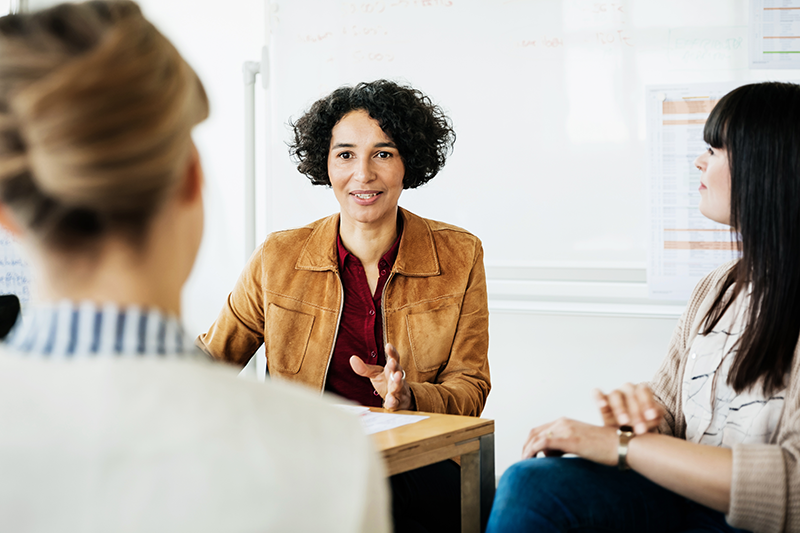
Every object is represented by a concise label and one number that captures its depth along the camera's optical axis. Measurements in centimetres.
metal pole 306
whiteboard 245
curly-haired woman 182
